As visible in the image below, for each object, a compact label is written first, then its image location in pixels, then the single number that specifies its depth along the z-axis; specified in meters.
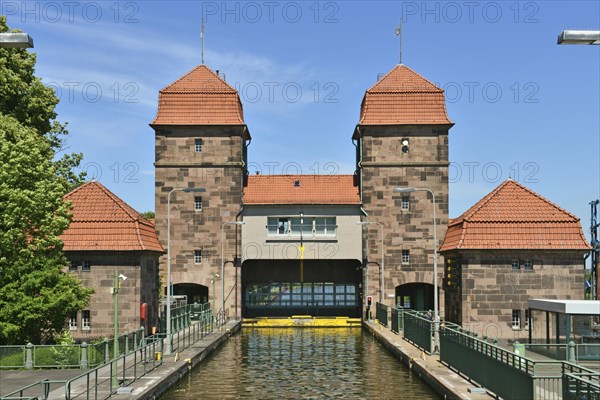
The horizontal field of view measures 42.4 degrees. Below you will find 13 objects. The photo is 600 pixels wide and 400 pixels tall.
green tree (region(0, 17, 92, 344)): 32.22
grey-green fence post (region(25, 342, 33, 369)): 29.69
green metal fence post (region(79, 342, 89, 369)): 29.75
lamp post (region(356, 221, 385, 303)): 55.55
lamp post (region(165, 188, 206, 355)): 34.66
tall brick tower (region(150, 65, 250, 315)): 58.91
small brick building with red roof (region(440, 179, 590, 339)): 42.44
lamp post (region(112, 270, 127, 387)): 23.95
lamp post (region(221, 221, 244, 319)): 56.44
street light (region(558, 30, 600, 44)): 13.15
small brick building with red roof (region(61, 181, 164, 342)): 42.16
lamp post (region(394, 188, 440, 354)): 33.44
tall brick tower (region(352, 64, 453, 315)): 58.59
